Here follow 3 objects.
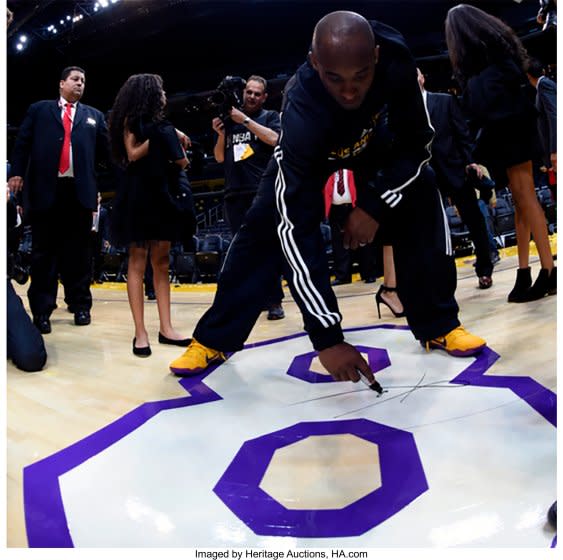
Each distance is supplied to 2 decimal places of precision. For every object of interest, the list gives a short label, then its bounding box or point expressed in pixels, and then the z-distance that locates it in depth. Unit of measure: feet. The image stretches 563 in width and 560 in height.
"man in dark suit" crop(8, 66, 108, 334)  7.46
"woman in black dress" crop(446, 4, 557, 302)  6.01
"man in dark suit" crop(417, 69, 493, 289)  7.57
